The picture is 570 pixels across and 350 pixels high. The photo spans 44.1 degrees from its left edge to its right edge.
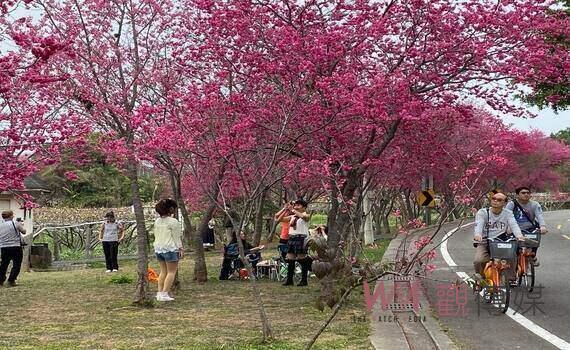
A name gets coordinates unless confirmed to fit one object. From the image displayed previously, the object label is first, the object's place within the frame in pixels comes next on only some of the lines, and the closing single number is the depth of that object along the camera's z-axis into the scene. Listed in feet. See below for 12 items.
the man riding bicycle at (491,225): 30.32
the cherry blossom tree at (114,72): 32.76
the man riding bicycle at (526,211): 34.76
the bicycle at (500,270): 28.99
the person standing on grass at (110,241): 51.62
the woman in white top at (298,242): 38.65
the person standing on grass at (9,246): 44.09
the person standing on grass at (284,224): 41.91
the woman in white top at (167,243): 32.76
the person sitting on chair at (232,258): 42.16
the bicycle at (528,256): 33.50
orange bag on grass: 43.06
